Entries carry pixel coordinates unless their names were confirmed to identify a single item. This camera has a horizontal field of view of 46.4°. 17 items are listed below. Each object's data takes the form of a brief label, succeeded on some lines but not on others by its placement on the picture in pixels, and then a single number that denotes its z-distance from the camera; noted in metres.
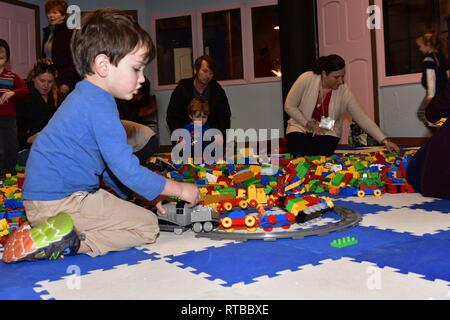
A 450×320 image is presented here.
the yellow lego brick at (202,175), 2.93
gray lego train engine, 1.77
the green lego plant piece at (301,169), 2.73
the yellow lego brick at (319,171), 2.90
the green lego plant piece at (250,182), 2.65
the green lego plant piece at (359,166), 2.98
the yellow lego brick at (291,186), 2.52
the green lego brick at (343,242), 1.52
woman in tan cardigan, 3.63
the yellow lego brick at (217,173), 2.98
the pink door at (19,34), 6.27
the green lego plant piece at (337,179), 2.61
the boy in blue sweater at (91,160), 1.51
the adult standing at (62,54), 3.61
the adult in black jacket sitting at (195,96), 4.37
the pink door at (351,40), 6.22
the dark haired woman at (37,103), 3.86
